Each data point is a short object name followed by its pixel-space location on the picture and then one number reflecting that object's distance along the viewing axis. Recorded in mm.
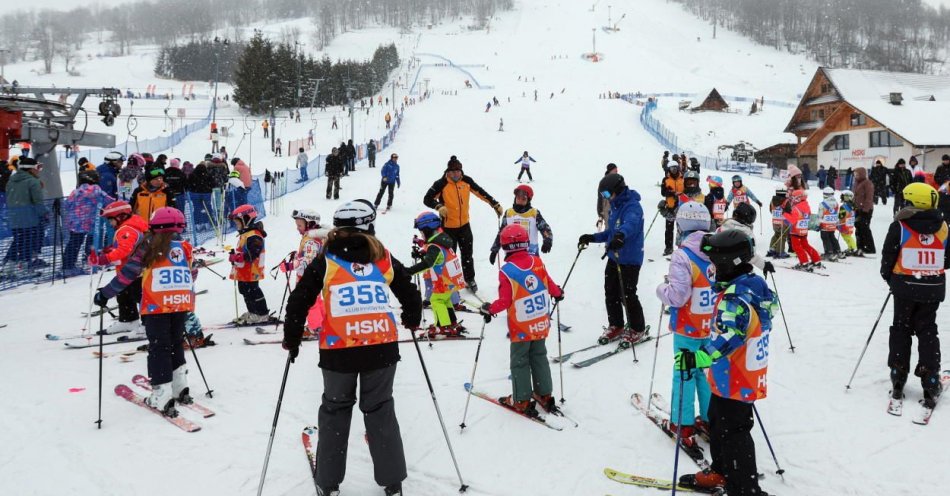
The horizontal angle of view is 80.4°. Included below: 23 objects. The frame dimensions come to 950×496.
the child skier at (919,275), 4789
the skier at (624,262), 6355
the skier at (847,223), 11742
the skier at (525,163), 21375
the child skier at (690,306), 4094
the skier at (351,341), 3291
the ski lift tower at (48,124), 8398
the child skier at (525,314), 4617
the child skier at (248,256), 6852
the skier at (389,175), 15750
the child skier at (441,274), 6684
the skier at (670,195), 10531
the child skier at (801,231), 10500
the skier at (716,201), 11156
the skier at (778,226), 11297
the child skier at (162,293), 4660
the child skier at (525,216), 7477
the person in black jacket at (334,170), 16922
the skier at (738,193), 11375
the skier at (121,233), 5105
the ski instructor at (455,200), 8562
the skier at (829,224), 11273
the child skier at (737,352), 3221
